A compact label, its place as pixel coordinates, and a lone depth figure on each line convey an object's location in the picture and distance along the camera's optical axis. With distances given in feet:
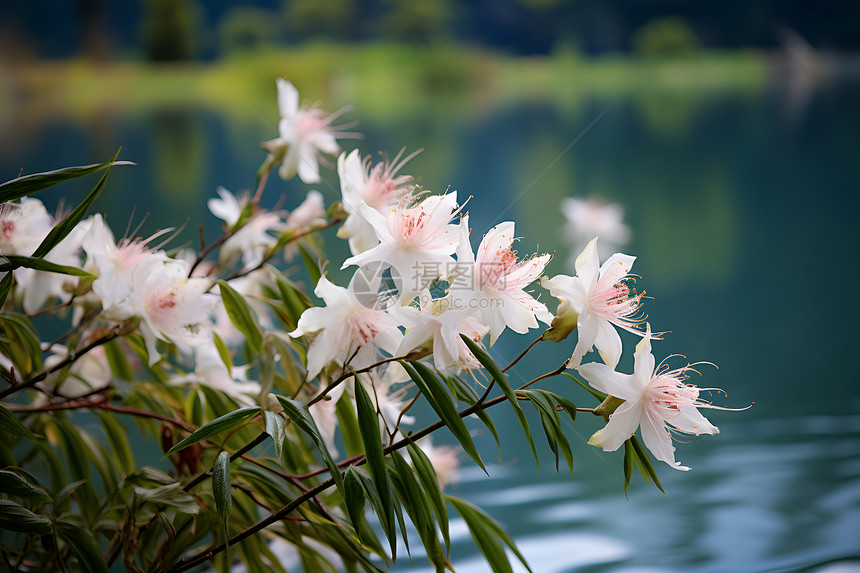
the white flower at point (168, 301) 5.19
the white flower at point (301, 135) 5.68
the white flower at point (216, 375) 5.60
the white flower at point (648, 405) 4.91
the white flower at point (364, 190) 5.27
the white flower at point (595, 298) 4.91
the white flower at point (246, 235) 5.66
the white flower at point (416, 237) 4.96
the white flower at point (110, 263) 5.21
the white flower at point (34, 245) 5.28
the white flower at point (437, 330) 4.84
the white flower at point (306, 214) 5.66
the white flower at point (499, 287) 4.92
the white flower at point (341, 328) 4.96
